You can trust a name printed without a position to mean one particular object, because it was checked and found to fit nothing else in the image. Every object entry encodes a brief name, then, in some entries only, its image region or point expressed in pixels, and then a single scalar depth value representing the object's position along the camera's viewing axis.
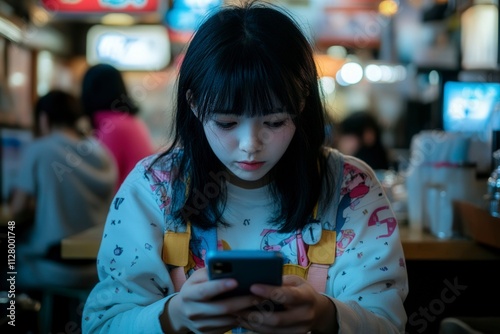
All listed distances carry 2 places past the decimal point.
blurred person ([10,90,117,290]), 3.42
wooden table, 2.33
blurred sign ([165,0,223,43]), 6.18
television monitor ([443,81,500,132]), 3.33
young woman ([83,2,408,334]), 1.43
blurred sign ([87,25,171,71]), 7.22
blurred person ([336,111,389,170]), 5.80
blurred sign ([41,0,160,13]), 5.44
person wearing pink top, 3.88
